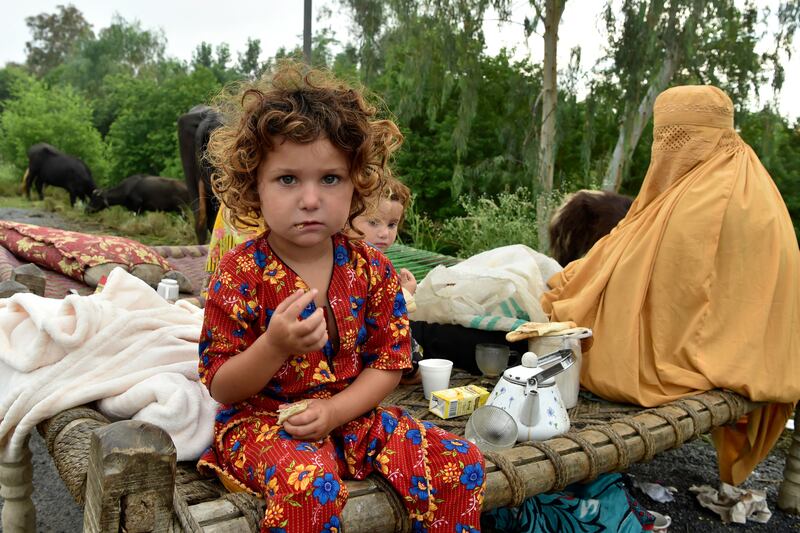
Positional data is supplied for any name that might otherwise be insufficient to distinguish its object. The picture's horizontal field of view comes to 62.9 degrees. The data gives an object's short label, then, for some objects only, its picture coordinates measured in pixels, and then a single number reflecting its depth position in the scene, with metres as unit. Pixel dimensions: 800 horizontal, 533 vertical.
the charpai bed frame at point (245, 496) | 1.17
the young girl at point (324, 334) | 1.38
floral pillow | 4.28
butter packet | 2.37
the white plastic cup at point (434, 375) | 2.52
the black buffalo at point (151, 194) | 11.72
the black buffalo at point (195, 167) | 5.41
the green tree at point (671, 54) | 8.32
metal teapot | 2.16
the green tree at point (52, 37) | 46.19
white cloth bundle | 2.88
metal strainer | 2.09
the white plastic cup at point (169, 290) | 3.38
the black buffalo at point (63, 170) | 13.88
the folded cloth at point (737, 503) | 2.86
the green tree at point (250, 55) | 32.41
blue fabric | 2.25
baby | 2.73
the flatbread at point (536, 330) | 2.46
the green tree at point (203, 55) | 32.97
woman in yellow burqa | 2.62
